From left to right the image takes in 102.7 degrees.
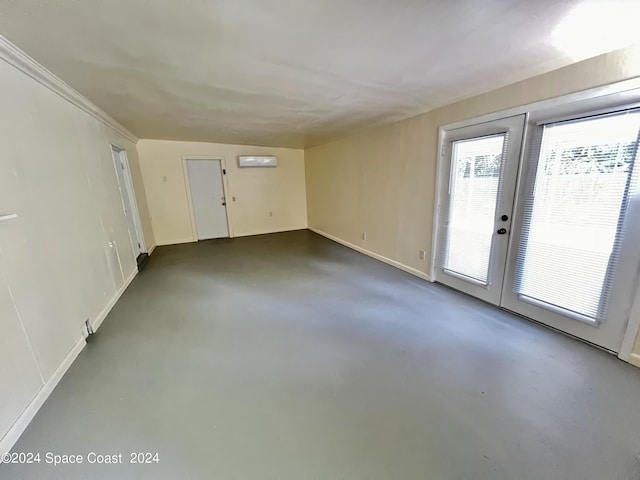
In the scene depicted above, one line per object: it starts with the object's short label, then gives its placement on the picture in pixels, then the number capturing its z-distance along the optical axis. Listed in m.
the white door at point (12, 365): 1.33
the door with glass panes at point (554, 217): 1.78
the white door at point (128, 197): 4.02
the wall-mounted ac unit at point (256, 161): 5.93
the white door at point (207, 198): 5.70
